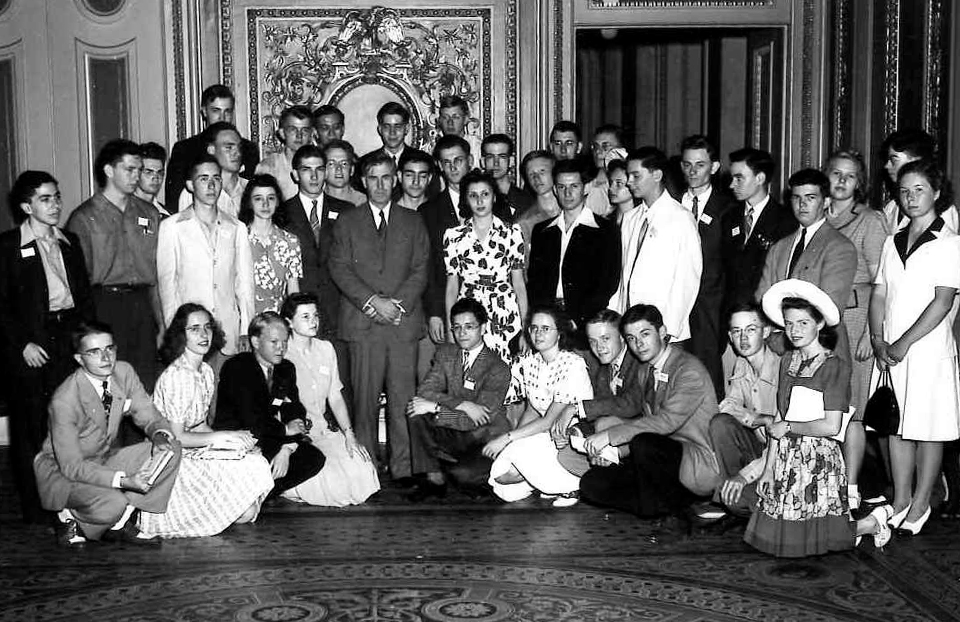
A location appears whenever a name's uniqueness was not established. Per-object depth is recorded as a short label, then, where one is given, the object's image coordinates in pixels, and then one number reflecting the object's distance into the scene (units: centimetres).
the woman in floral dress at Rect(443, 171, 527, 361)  576
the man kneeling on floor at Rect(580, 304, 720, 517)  502
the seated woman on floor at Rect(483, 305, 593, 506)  542
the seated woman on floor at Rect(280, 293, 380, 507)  535
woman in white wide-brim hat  450
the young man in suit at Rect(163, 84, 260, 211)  647
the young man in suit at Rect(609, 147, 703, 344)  557
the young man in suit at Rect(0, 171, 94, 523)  510
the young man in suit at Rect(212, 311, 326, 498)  525
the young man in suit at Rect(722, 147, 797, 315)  568
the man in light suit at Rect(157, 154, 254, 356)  561
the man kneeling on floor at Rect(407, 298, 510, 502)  555
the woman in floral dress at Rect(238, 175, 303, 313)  575
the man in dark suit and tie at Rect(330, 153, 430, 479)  579
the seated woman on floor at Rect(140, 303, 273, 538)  489
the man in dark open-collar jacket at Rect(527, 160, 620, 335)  578
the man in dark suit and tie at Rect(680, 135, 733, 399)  592
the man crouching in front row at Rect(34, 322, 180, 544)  472
